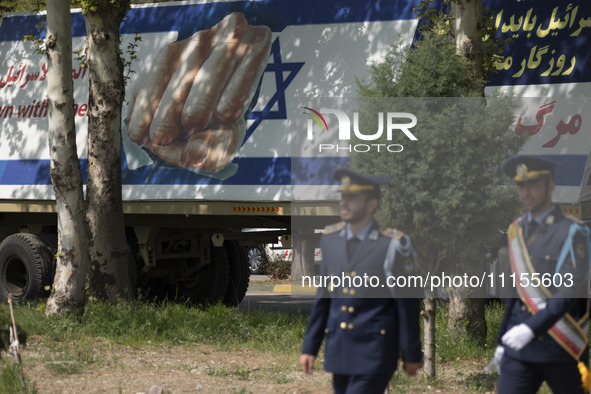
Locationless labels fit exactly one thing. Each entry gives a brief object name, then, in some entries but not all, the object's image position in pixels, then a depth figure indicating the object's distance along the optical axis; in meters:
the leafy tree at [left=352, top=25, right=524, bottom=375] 15.48
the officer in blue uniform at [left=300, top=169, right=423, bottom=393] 10.32
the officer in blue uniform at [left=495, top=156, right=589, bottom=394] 10.20
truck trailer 22.20
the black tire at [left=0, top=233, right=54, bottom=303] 28.50
